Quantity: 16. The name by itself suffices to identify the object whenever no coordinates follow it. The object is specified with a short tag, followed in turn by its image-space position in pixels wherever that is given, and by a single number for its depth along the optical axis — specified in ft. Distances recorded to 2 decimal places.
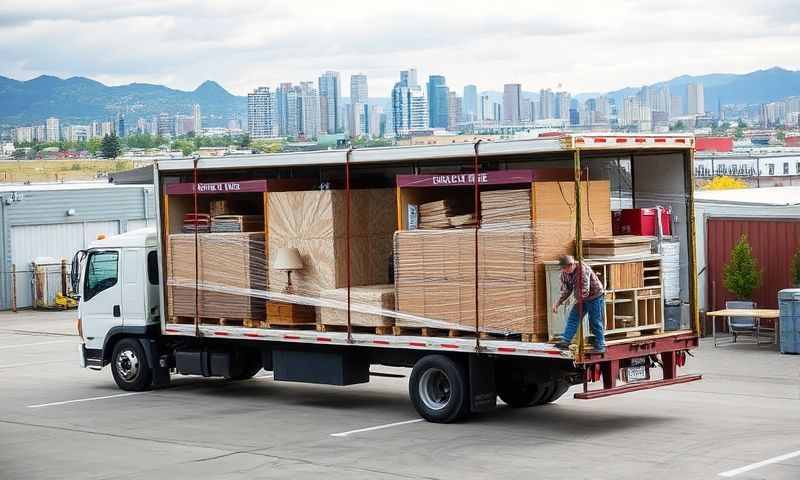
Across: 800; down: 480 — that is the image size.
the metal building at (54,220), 120.47
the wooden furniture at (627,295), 47.57
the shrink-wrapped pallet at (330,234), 55.47
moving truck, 48.34
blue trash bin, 72.33
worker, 46.21
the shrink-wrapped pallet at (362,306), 53.21
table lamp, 56.08
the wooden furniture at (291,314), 56.90
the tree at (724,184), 211.00
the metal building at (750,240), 79.97
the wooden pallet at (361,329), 53.26
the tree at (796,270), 76.95
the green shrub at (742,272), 79.10
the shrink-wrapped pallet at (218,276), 58.49
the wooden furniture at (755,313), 75.36
